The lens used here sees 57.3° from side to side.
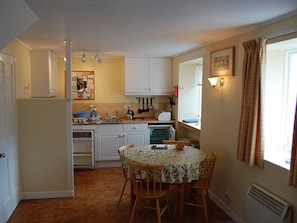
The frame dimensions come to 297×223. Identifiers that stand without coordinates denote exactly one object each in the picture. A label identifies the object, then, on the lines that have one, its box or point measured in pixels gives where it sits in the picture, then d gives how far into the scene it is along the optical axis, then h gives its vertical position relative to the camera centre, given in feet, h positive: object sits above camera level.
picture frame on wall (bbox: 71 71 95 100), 19.34 +0.40
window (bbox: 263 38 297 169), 9.34 -0.22
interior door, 10.48 -2.09
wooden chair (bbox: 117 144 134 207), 11.36 -3.12
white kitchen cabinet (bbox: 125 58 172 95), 18.85 +1.09
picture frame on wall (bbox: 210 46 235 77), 11.04 +1.32
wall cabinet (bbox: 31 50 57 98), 14.85 +0.93
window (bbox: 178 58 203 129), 17.92 +0.14
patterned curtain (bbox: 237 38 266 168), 9.11 -0.47
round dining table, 10.08 -2.68
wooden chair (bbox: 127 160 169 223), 9.92 -3.41
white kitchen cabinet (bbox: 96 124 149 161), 17.78 -3.06
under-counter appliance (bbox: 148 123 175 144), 18.58 -2.80
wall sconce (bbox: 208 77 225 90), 11.86 +0.51
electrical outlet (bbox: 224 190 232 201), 11.39 -4.33
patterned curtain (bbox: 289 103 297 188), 7.39 -1.93
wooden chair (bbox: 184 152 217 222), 10.56 -3.54
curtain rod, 7.81 +1.84
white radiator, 7.92 -3.56
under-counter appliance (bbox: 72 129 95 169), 17.29 -3.54
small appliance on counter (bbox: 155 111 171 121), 18.69 -1.67
